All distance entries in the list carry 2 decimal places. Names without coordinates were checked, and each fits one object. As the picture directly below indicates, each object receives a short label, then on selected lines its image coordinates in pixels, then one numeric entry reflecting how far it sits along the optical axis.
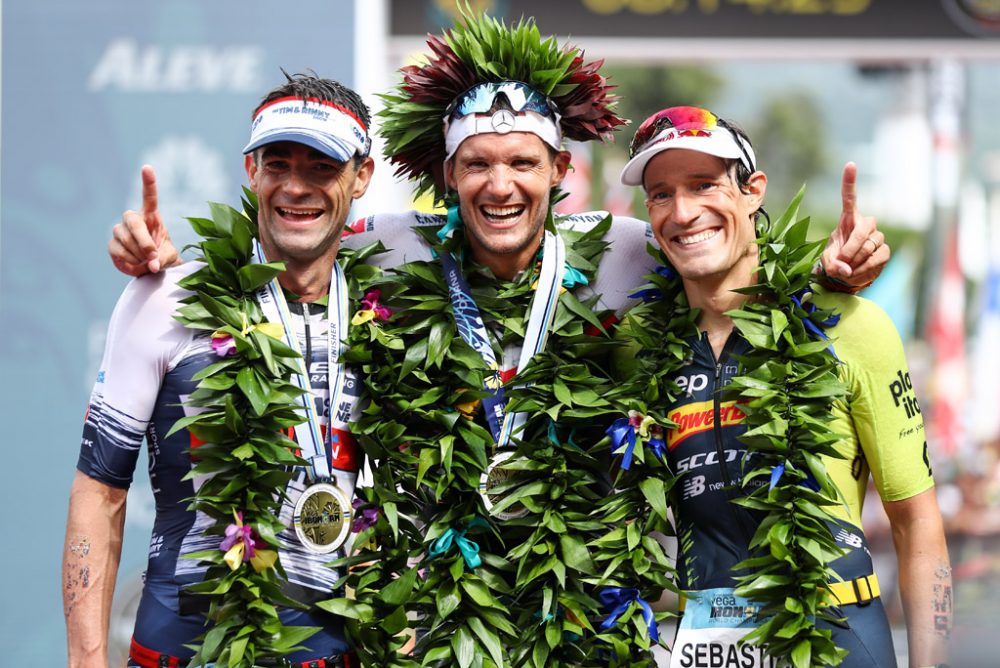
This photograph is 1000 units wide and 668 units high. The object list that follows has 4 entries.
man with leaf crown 7.32
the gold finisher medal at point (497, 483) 7.52
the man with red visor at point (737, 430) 7.03
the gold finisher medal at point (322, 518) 7.25
